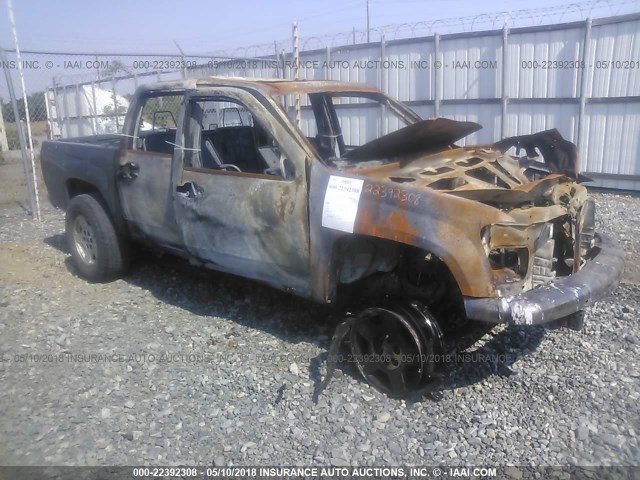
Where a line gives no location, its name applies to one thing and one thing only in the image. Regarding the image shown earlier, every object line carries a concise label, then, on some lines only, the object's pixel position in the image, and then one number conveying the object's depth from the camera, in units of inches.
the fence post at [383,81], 422.0
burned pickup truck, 118.5
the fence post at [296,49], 376.8
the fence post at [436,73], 390.9
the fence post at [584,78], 335.9
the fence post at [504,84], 362.0
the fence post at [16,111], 273.7
